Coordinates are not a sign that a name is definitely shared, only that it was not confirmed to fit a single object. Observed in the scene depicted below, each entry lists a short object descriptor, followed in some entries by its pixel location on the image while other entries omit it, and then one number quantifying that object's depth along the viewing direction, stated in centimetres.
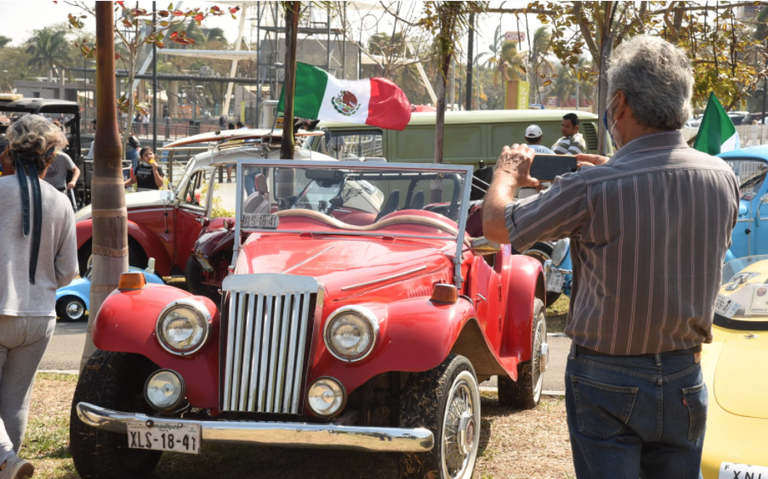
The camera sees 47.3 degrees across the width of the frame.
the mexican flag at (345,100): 1069
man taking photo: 246
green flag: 1034
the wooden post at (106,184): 527
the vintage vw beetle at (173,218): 1105
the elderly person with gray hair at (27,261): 407
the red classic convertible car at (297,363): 399
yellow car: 351
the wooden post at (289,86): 891
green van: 1502
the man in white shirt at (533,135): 1194
